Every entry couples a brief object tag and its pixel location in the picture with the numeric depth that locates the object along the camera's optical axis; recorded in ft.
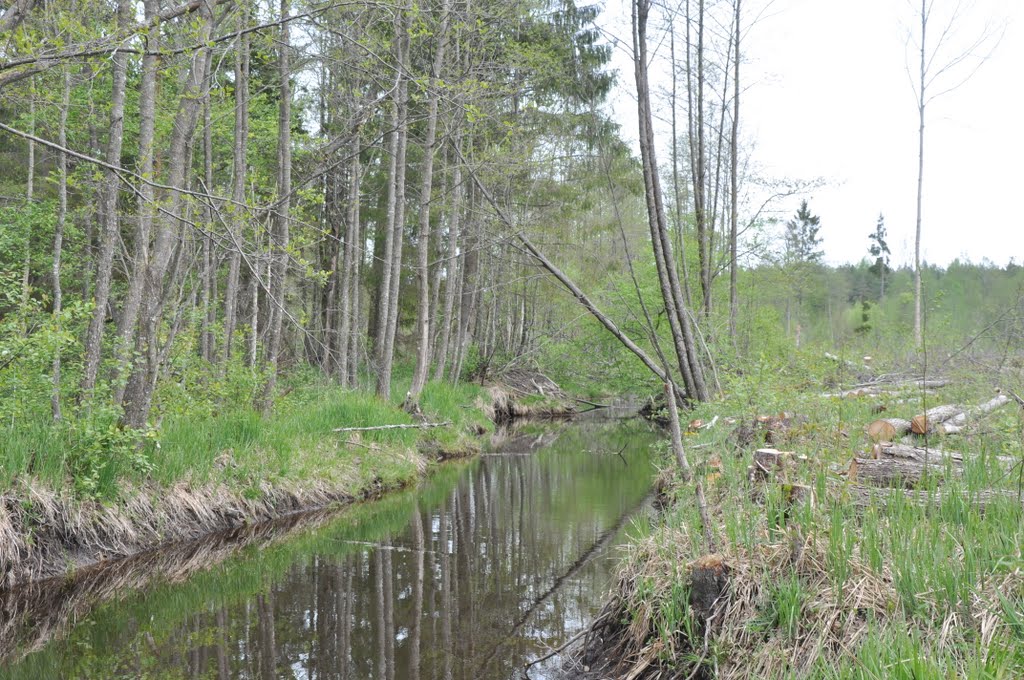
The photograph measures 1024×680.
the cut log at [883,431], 22.02
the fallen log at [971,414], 21.85
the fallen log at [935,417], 22.53
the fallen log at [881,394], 28.35
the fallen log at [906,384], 31.77
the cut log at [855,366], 38.31
